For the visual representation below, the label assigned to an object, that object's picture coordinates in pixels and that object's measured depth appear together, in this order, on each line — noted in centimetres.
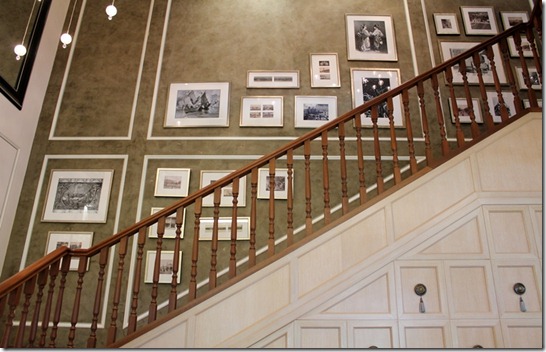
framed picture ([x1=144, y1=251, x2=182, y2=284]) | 418
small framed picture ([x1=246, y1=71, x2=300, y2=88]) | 494
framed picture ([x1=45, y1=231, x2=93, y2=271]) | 438
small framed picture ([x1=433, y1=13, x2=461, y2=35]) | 518
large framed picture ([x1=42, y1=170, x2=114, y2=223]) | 449
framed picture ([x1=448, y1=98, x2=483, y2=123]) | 471
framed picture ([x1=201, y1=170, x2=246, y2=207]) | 442
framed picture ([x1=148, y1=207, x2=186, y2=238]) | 432
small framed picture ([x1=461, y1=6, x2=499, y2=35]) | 521
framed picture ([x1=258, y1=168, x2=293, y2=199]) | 446
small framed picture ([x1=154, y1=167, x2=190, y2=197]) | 452
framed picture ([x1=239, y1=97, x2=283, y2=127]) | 476
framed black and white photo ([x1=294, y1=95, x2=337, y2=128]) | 474
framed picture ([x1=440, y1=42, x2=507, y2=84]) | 492
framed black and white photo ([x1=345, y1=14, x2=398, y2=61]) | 508
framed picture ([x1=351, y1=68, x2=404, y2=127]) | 475
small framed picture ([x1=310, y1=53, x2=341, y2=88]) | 493
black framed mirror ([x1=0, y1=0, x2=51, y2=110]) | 451
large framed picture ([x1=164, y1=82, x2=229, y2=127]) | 481
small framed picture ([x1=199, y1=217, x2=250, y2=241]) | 430
